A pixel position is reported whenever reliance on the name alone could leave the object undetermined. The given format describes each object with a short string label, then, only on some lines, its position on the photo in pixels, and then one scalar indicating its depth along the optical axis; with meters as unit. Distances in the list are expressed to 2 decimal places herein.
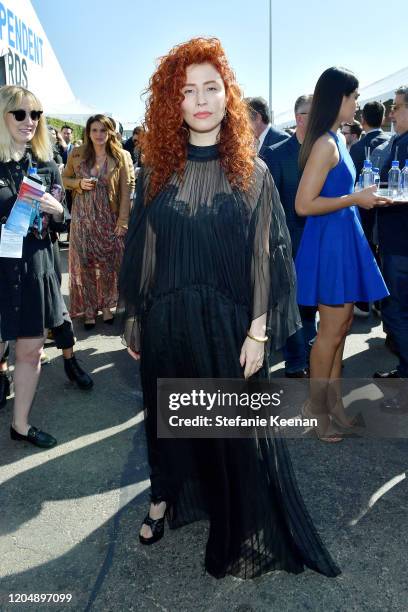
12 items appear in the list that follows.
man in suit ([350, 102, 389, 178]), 5.92
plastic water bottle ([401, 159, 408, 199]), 3.63
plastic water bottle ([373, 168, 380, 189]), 4.06
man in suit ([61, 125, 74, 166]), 13.12
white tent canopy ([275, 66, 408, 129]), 12.78
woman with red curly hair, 2.10
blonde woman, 3.09
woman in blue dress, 2.99
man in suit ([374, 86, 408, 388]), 3.71
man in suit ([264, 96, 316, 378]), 4.02
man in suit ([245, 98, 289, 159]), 4.54
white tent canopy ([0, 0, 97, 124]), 9.22
